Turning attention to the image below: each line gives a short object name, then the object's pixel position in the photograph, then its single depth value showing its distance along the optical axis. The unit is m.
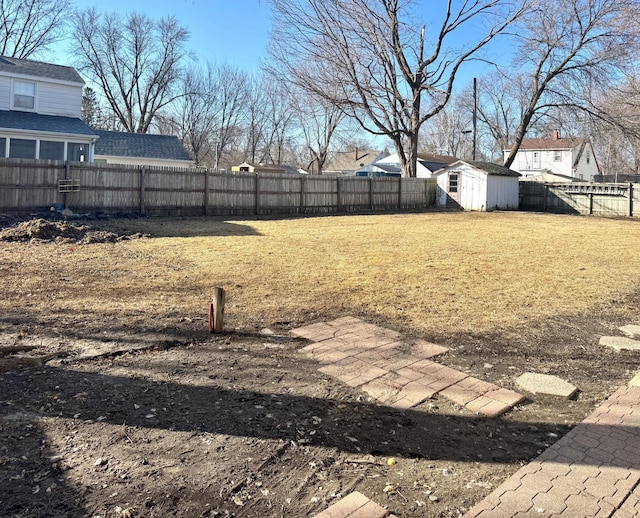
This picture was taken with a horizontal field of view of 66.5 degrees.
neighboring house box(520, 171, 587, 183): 37.48
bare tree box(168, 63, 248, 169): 41.81
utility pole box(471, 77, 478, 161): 30.33
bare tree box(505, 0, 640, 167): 21.10
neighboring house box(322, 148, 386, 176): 57.56
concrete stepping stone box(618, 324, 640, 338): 4.39
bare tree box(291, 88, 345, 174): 40.81
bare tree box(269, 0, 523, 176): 22.12
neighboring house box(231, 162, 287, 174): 36.22
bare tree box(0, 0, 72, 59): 30.33
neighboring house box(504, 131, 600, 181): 46.44
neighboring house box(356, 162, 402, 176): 43.50
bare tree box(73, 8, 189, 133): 35.72
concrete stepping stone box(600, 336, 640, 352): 4.02
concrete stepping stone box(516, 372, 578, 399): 3.12
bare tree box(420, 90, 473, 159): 56.25
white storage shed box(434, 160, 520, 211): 23.50
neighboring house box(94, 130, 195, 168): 25.98
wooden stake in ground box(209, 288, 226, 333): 4.08
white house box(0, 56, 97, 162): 18.25
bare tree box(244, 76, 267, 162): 45.56
